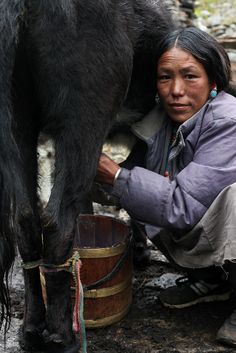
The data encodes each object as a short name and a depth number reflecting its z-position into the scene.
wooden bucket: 2.68
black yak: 2.08
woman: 2.49
